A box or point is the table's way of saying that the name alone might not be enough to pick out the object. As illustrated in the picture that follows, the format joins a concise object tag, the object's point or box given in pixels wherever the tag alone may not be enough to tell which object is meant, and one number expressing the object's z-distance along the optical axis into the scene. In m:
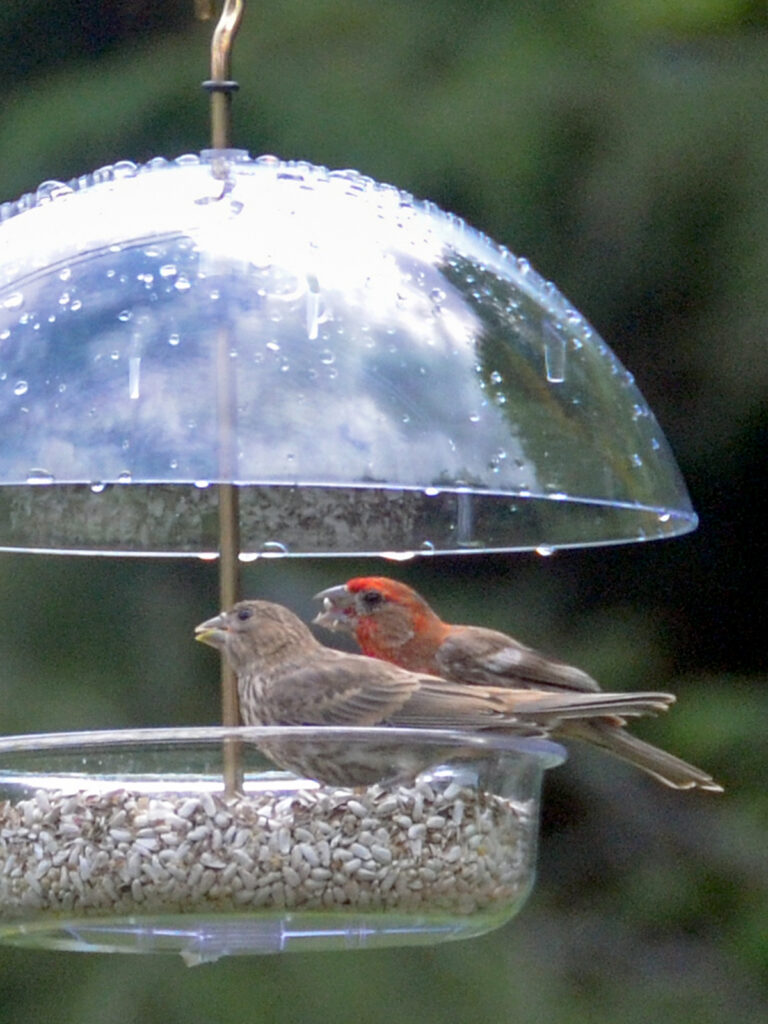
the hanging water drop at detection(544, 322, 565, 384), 6.70
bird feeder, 6.10
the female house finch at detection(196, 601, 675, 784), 7.45
